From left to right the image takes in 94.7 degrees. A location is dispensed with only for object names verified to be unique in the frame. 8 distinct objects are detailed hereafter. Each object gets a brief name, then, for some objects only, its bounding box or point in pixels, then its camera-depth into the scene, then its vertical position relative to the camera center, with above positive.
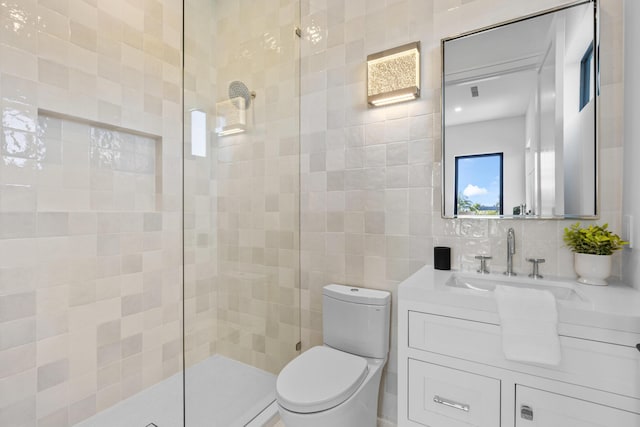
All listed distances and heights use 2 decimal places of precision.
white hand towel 0.89 -0.36
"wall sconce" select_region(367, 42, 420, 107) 1.52 +0.73
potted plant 1.11 -0.15
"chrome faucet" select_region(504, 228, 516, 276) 1.34 -0.18
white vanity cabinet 0.84 -0.53
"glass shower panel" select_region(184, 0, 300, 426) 1.33 +0.04
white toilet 1.15 -0.73
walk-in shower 1.37 +0.00
